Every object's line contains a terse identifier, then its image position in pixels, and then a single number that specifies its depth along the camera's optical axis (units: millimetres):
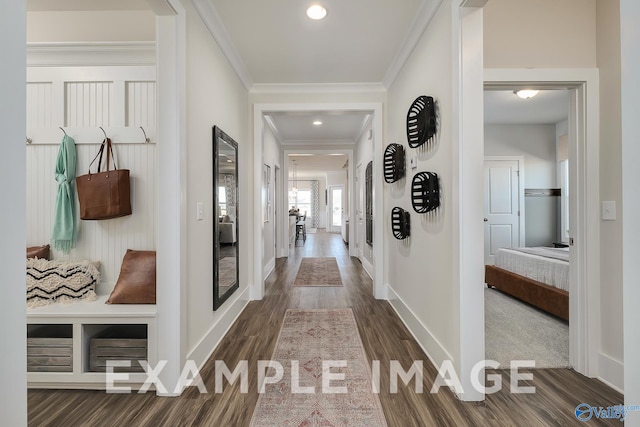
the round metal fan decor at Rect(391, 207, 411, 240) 2697
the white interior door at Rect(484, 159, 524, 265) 5496
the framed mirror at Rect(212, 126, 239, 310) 2400
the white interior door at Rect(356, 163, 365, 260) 5770
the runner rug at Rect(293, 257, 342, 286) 4410
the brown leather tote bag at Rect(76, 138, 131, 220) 1991
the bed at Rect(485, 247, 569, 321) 2951
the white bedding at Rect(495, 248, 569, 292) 3012
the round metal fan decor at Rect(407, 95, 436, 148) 2096
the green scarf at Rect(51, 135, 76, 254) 2029
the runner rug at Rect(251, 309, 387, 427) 1544
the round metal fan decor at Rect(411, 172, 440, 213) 2053
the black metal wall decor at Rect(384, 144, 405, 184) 2836
